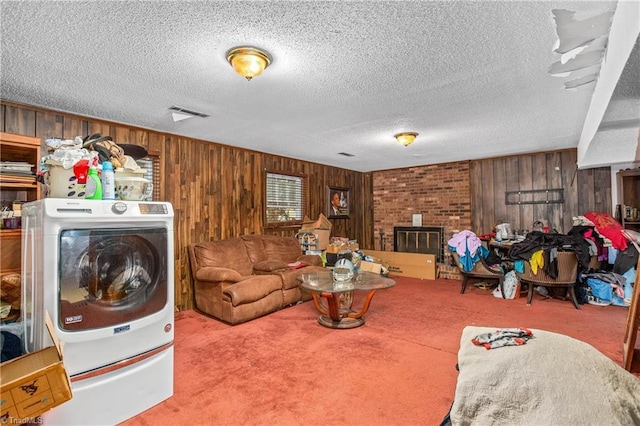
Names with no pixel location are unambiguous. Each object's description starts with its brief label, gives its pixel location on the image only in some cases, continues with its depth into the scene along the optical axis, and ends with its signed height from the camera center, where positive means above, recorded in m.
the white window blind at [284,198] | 5.23 +0.34
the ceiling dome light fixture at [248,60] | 1.99 +1.03
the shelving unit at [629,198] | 4.31 +0.23
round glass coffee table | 3.22 -0.74
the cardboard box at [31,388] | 1.39 -0.76
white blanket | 1.07 -0.65
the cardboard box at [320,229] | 5.40 -0.21
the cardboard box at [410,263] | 5.83 -0.91
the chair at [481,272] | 4.50 -0.84
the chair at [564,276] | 3.85 -0.77
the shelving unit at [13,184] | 2.45 +0.29
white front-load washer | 1.67 -0.46
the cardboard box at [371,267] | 5.17 -0.83
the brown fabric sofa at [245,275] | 3.48 -0.73
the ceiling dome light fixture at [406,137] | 3.93 +1.00
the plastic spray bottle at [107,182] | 1.95 +0.23
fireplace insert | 6.28 -0.50
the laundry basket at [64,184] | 1.83 +0.21
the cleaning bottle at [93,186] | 1.87 +0.20
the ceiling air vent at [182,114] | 3.09 +1.07
